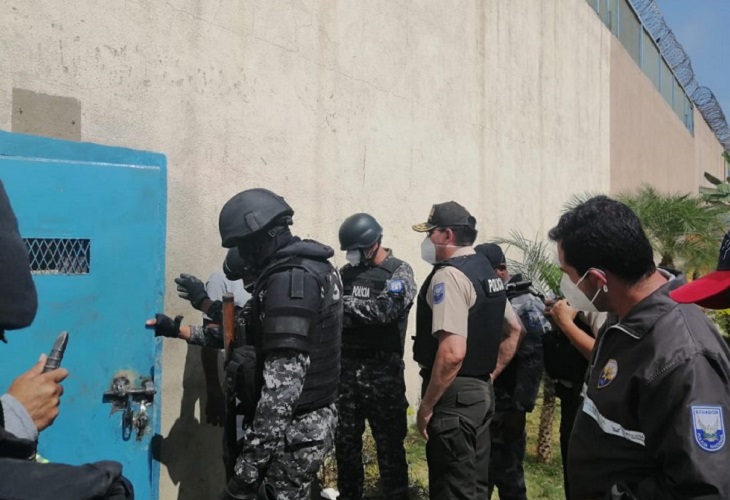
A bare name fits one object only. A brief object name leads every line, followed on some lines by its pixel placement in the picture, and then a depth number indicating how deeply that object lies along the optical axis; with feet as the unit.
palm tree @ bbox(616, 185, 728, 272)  27.89
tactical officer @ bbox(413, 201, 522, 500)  10.19
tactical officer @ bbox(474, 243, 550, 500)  12.64
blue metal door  8.33
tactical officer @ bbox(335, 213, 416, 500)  12.52
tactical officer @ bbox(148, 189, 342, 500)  7.52
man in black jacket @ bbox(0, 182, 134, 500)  3.64
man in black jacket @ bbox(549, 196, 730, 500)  4.57
